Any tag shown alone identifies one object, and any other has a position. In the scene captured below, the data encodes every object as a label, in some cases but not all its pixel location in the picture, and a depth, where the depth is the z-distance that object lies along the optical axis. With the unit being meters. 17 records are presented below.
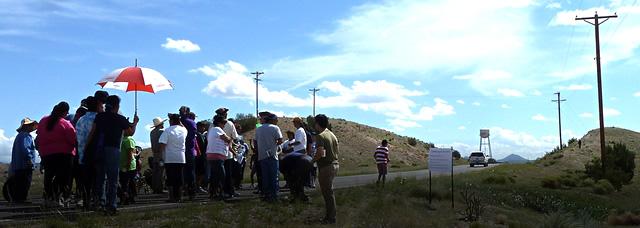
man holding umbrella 9.27
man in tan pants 10.22
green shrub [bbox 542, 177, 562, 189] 30.61
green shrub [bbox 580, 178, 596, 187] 34.30
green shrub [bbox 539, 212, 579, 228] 14.01
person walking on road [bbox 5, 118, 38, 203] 11.73
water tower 120.94
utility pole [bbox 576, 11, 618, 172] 41.28
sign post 14.34
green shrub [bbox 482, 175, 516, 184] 27.44
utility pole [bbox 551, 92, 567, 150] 97.75
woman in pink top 9.66
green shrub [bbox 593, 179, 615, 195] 32.56
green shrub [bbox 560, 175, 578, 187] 33.33
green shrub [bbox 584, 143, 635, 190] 37.97
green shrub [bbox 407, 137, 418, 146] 104.06
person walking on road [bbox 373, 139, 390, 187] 19.86
